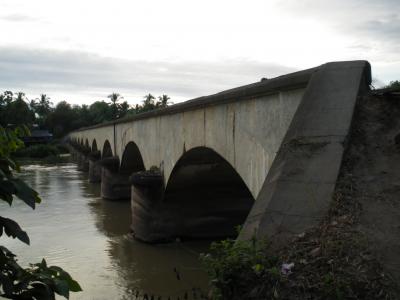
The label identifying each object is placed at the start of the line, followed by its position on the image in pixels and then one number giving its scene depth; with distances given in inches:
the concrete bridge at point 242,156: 139.5
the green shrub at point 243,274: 98.6
